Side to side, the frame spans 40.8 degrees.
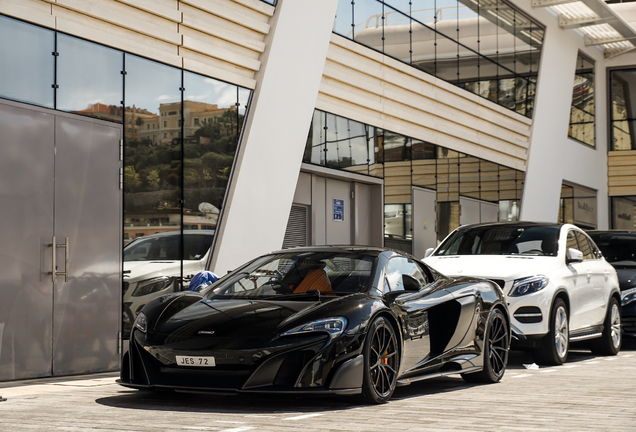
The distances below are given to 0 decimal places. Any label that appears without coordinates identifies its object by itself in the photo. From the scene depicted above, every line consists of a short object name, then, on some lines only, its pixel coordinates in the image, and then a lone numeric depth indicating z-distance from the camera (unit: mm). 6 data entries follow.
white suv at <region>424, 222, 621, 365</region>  10109
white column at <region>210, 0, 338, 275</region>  13156
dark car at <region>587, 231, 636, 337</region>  13109
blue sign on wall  16344
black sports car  6020
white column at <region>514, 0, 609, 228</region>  24500
